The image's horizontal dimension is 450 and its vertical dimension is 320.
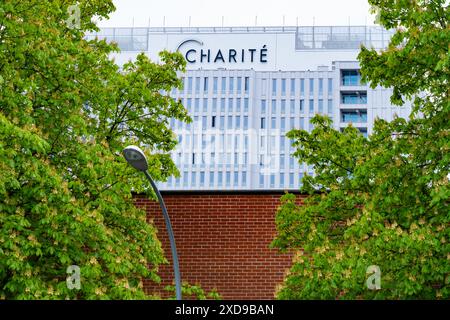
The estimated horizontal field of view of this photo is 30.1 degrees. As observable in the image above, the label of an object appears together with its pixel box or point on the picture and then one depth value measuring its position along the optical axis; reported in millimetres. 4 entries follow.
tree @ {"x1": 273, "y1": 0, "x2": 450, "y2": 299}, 18047
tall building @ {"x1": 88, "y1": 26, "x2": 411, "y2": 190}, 142375
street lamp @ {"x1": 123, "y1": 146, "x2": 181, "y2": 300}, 16719
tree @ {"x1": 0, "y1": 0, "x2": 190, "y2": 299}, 18562
